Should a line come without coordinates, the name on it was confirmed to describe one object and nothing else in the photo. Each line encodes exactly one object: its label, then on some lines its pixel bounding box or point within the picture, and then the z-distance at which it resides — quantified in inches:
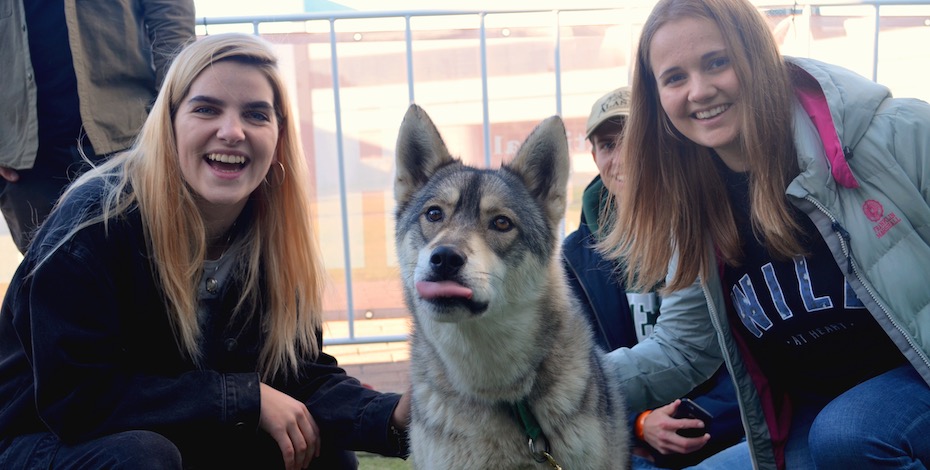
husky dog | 86.7
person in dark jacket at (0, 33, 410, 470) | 85.4
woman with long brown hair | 82.1
